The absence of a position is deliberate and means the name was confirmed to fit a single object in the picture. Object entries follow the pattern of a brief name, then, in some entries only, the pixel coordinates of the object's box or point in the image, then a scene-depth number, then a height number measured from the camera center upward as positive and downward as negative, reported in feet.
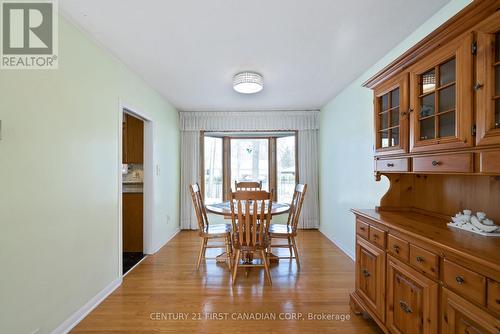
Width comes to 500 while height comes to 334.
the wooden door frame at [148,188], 11.10 -1.06
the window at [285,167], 16.38 -0.08
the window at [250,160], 16.87 +0.43
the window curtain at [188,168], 15.66 -0.14
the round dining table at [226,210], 9.21 -1.81
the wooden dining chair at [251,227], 7.86 -2.21
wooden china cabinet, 3.49 -0.46
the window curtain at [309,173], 15.56 -0.48
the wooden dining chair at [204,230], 9.38 -2.72
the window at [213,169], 16.53 -0.22
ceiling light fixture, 9.00 +3.34
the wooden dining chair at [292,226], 9.46 -2.64
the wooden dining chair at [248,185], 12.63 -1.05
